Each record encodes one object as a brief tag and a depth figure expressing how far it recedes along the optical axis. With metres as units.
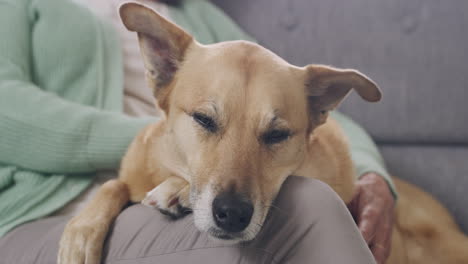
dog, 0.83
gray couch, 1.66
